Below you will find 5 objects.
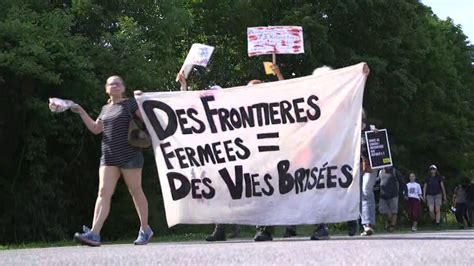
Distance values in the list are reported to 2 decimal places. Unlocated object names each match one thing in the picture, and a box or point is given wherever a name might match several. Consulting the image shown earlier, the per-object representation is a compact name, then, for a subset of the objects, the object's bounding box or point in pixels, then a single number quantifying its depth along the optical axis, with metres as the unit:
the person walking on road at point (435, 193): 22.06
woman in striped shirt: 8.35
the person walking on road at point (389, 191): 16.36
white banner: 8.93
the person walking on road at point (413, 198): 21.34
